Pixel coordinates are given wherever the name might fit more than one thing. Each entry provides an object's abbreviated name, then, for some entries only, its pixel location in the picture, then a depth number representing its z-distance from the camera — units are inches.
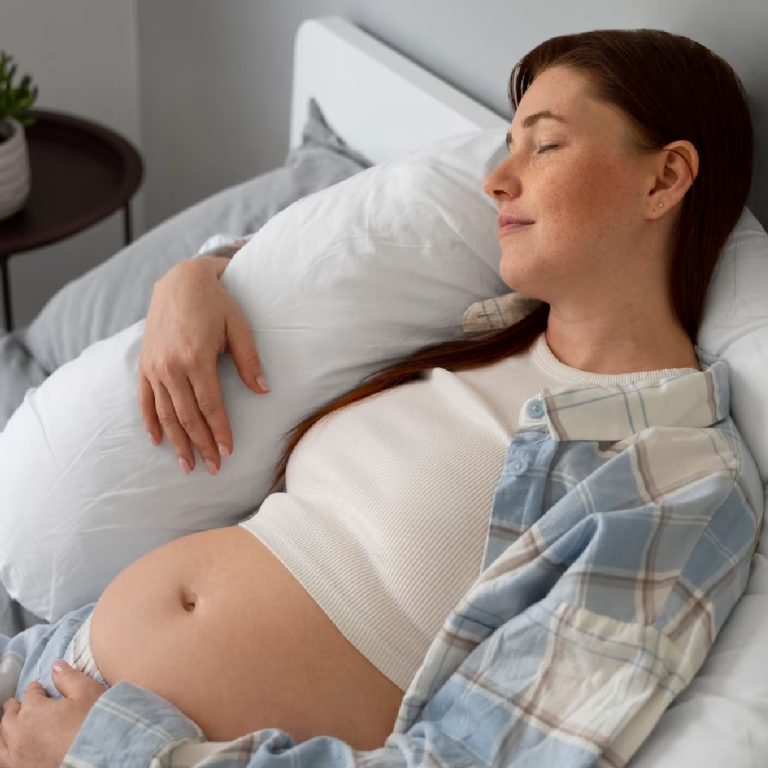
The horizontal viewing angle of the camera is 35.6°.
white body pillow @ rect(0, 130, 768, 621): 52.7
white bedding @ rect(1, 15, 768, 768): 37.5
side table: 79.9
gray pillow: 67.2
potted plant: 76.5
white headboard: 65.2
